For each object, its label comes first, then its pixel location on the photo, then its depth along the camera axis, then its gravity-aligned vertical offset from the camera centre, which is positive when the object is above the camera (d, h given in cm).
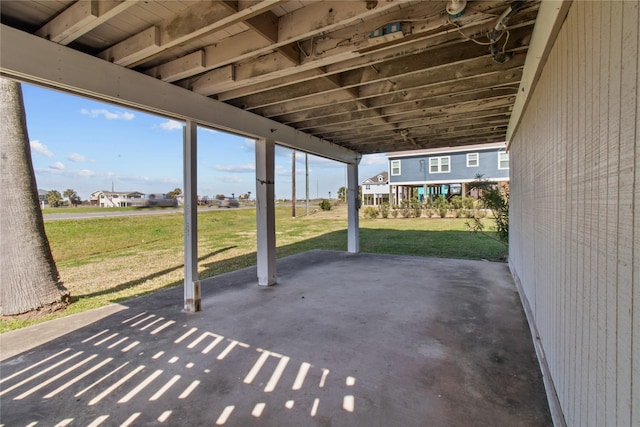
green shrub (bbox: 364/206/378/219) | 1720 -46
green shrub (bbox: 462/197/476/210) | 1522 +3
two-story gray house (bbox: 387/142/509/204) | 1659 +207
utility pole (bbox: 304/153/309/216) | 1980 +233
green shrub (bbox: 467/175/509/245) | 700 -4
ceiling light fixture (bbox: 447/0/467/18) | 189 +123
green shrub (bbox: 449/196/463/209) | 1541 +8
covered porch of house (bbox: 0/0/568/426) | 202 -126
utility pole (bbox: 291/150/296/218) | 1938 +149
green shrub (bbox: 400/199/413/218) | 1661 -30
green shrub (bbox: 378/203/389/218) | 1691 -35
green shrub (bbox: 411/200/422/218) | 1642 -20
